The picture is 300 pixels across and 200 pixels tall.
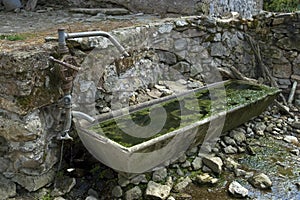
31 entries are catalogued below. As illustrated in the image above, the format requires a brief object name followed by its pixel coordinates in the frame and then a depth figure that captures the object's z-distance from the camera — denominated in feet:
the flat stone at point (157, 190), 8.21
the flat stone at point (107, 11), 13.83
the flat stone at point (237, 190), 8.58
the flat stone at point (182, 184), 8.77
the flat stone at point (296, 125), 12.68
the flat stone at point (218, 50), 13.41
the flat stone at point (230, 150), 10.60
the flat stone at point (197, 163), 9.57
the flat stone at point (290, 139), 11.66
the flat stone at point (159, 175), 8.88
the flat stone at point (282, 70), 15.31
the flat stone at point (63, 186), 8.08
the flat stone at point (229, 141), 10.98
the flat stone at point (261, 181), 8.96
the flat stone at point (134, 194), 8.19
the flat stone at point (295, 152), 10.88
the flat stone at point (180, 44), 11.97
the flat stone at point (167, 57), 11.71
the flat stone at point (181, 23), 11.74
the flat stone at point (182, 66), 12.26
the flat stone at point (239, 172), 9.48
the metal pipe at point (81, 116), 7.88
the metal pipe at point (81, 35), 7.41
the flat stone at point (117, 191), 8.19
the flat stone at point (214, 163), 9.44
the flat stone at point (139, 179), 8.57
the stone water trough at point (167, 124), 7.93
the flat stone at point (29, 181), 7.82
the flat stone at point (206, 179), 9.00
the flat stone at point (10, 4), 14.57
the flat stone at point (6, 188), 7.64
